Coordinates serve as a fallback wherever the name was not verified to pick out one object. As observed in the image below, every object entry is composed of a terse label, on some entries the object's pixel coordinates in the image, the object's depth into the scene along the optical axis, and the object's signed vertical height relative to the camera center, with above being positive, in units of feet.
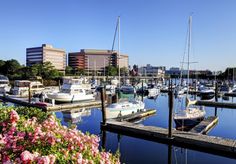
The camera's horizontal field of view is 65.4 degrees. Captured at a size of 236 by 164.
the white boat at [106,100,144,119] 72.15 -12.85
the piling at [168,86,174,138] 47.04 -8.16
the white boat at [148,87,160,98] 158.13 -13.45
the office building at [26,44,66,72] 438.66 +53.40
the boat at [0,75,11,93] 126.90 -6.38
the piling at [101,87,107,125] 58.58 -10.64
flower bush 10.31 -4.41
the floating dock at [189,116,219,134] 55.38 -15.53
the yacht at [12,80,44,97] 121.98 -8.04
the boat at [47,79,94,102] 102.49 -9.80
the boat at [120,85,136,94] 153.24 -10.62
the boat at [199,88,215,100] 152.64 -13.52
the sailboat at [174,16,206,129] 61.75 -13.75
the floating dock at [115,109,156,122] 69.18 -15.46
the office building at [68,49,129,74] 483.06 +39.41
